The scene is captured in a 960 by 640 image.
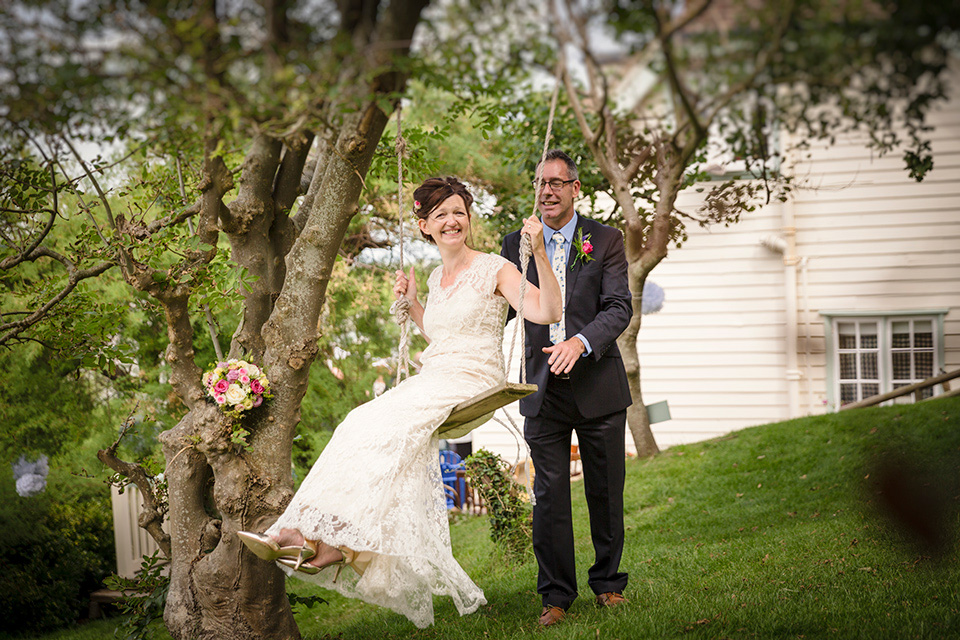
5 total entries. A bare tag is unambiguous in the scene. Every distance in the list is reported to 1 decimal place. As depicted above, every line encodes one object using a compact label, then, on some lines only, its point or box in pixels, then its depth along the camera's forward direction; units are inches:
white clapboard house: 342.3
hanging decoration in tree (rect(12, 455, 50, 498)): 246.7
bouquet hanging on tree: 118.0
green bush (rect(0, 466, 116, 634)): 217.2
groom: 121.8
